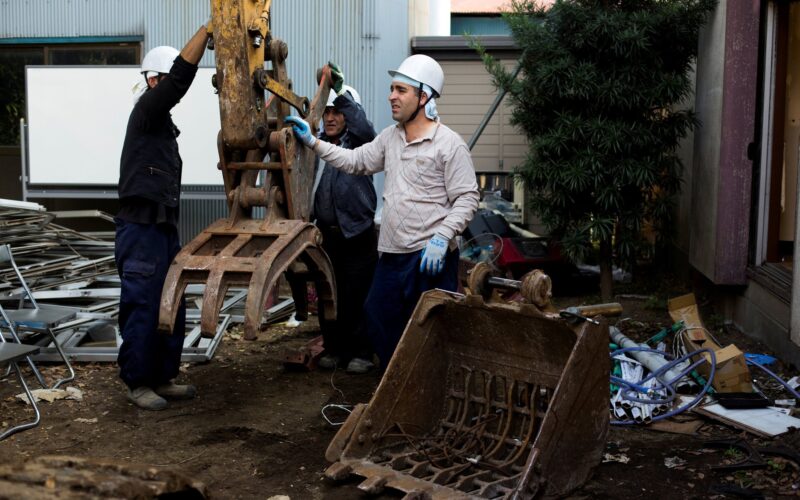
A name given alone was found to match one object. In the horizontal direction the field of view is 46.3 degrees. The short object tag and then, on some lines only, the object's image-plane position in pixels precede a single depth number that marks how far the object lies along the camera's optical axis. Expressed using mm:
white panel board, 10047
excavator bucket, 4215
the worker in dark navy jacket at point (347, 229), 6516
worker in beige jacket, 5320
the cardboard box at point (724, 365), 5922
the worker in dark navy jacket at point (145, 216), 5617
